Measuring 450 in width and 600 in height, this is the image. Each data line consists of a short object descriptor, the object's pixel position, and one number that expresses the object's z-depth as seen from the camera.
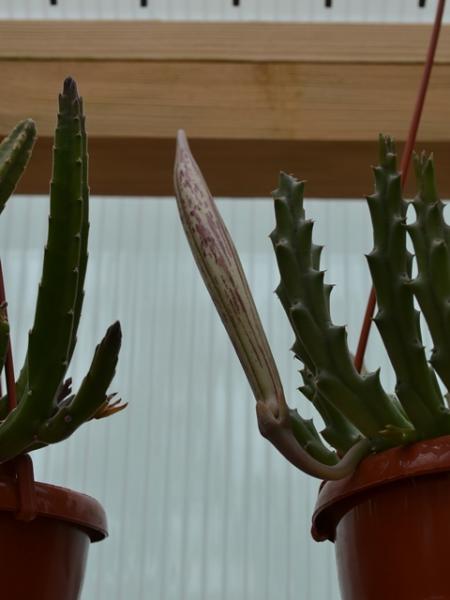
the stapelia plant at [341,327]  0.53
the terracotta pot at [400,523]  0.51
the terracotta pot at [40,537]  0.56
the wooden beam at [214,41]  1.42
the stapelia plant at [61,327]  0.56
